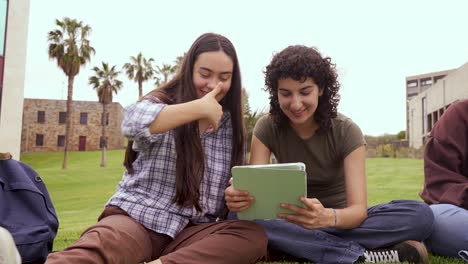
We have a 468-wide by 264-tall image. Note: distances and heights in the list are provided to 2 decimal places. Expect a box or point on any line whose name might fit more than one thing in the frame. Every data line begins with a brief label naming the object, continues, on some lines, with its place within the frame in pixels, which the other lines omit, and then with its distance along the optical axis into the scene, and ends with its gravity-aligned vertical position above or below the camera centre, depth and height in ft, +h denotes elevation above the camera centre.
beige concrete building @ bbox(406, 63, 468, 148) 95.71 +15.18
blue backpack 8.80 -1.24
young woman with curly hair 9.39 -0.26
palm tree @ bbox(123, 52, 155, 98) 135.03 +25.56
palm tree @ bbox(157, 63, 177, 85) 140.97 +26.69
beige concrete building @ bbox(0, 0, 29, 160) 52.01 +9.75
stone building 156.46 +9.65
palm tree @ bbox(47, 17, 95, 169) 107.86 +24.93
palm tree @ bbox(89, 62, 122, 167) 131.44 +21.06
